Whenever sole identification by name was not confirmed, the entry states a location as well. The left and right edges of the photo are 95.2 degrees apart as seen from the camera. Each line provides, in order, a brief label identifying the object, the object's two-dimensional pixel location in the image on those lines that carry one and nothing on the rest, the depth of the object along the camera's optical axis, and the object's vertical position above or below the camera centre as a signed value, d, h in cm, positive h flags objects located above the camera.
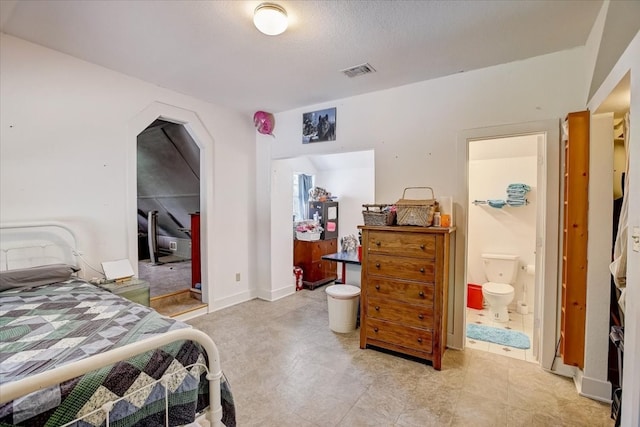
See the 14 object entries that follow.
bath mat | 284 -130
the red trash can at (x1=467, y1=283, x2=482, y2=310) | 376 -114
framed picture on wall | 348 +101
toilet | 327 -90
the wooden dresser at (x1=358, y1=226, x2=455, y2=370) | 237 -70
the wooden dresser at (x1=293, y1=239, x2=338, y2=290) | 469 -85
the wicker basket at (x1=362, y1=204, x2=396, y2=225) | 267 -8
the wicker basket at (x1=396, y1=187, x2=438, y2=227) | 253 -2
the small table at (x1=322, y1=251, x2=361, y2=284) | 319 -57
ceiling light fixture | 181 +120
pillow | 201 -50
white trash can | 300 -104
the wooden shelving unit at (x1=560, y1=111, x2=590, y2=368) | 205 -19
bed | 89 -59
